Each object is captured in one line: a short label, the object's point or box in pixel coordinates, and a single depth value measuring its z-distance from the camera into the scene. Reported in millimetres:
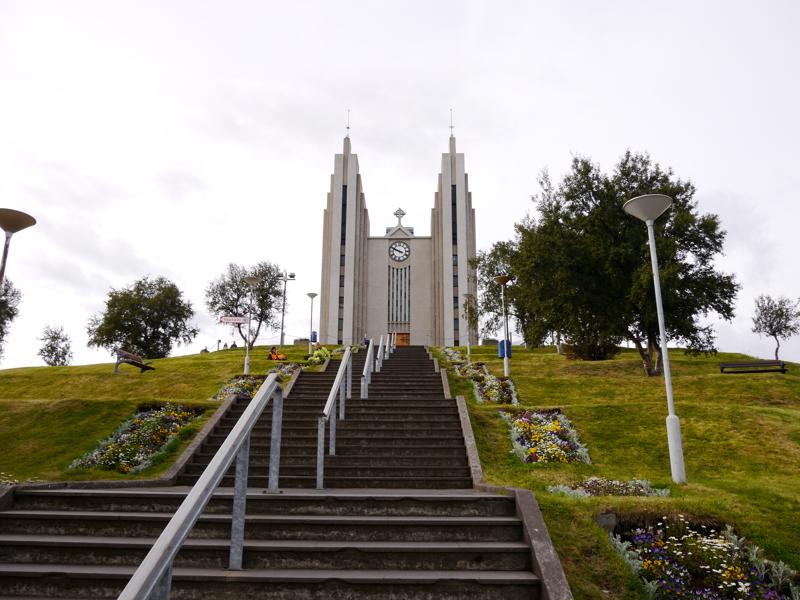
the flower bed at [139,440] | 9055
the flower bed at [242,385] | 15159
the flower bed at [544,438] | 9438
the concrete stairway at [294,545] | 4523
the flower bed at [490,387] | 14930
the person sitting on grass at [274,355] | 24891
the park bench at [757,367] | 18172
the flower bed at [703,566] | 4852
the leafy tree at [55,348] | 54750
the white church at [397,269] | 56062
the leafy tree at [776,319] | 42438
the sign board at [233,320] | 19662
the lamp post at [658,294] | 8172
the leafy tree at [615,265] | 19375
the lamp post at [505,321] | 18355
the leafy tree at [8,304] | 44750
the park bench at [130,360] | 19978
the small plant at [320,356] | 21406
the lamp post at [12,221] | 10016
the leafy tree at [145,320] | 43438
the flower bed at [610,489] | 7363
